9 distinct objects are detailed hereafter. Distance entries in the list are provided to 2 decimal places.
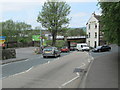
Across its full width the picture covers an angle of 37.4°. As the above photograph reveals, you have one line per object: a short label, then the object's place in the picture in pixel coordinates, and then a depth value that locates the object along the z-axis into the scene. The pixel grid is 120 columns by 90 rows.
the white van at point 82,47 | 44.62
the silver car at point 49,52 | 24.57
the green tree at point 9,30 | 58.39
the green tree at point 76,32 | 88.54
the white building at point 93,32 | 62.88
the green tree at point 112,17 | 9.90
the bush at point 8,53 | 21.20
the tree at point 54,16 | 41.22
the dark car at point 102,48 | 38.48
